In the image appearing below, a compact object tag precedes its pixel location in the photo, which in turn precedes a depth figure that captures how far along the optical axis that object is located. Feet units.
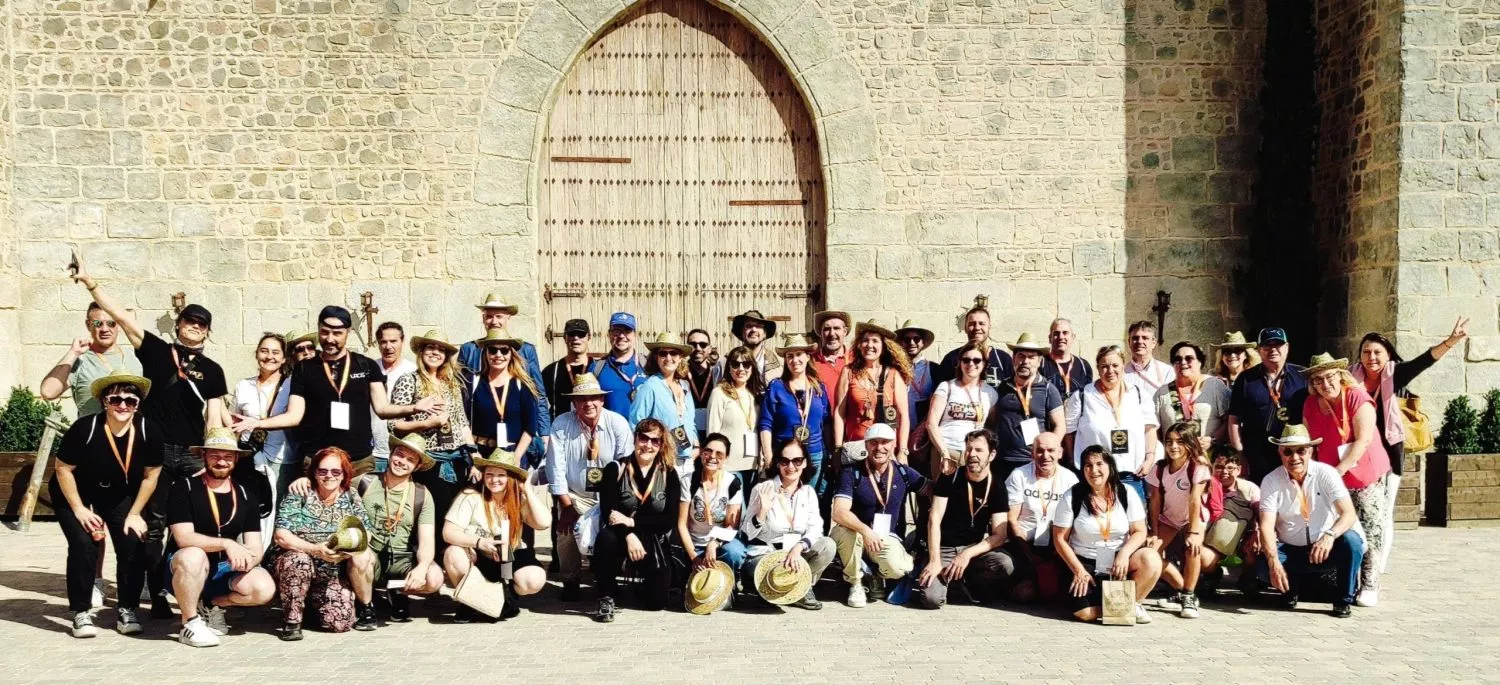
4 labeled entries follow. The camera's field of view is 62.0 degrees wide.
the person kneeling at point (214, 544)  19.93
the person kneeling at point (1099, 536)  21.71
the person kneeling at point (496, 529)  21.83
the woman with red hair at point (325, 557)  20.48
